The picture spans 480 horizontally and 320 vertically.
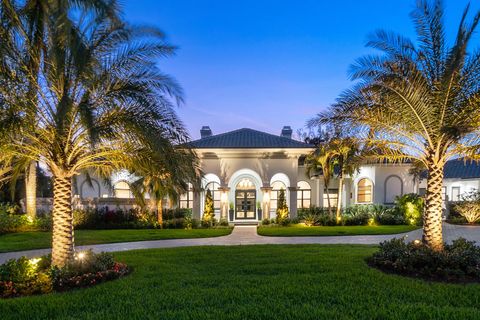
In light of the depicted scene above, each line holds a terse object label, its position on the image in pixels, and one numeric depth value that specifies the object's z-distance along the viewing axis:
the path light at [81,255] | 7.50
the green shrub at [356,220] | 20.08
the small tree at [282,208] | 20.12
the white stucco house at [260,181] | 20.91
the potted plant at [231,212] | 22.19
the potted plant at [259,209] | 22.39
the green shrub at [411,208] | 19.95
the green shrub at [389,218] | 20.05
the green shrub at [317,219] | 19.88
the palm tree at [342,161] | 12.32
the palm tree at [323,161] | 19.03
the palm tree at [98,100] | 6.92
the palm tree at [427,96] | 7.79
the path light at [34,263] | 7.19
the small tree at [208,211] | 19.73
